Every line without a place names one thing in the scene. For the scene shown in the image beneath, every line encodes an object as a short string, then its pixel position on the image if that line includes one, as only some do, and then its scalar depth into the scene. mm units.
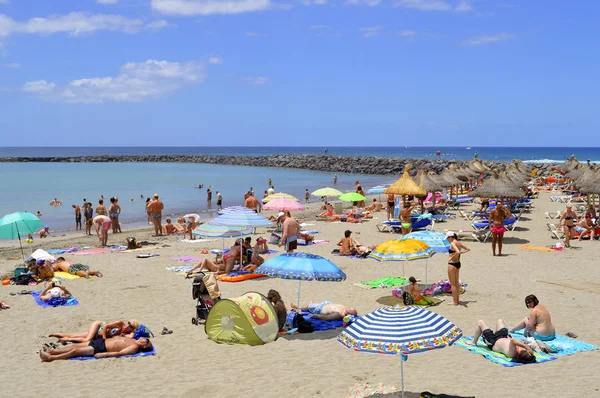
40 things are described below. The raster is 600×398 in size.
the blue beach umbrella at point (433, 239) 10432
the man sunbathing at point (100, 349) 7359
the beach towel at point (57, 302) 10008
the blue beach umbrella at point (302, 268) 8258
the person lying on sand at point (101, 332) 7770
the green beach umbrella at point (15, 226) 12997
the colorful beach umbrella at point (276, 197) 19558
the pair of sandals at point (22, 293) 10773
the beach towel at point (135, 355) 7379
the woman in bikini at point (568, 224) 15165
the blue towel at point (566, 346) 7163
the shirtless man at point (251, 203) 19375
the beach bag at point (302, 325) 8406
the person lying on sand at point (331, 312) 8781
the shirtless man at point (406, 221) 17203
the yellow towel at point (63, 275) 12213
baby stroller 9039
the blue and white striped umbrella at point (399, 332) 5309
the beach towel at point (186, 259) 14195
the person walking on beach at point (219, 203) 31861
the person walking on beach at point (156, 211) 18812
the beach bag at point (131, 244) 16250
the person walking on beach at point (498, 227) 14097
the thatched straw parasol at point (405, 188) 18766
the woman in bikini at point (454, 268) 9547
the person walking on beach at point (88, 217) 21500
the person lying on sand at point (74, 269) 12391
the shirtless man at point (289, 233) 13711
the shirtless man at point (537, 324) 7488
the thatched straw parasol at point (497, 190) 18109
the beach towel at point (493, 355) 6840
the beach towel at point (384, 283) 11148
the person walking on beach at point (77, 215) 23312
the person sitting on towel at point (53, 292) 10086
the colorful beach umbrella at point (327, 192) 22909
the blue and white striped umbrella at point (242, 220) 11789
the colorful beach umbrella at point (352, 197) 23312
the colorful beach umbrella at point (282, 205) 17938
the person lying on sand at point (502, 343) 6879
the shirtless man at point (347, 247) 14684
